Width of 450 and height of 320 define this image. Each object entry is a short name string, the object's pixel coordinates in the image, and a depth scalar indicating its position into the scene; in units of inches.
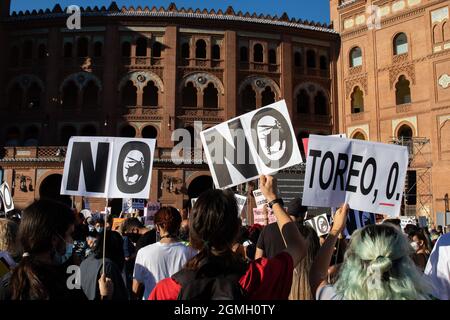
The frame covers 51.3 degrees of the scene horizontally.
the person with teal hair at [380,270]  96.3
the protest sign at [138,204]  948.8
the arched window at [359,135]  1419.5
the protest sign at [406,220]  701.8
